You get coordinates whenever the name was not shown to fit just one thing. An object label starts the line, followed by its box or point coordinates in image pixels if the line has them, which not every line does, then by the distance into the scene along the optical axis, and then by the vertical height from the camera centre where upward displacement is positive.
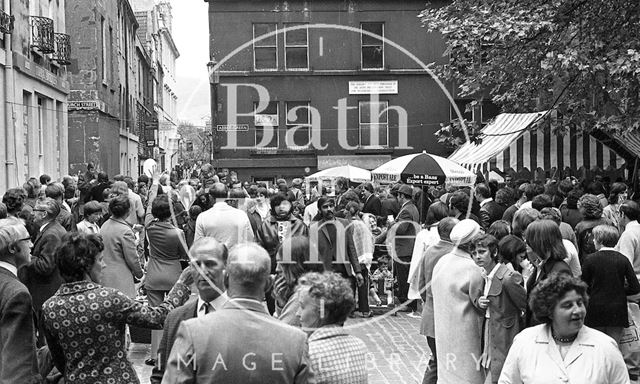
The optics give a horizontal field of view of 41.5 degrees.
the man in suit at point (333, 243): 9.82 -1.02
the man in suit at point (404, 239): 12.81 -1.25
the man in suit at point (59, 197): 9.63 -0.42
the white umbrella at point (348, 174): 22.05 -0.41
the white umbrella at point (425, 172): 15.38 -0.26
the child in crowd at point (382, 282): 13.29 -1.97
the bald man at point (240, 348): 3.76 -0.85
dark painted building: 31.19 +2.73
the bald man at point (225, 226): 9.18 -0.73
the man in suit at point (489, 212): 11.97 -0.79
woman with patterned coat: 4.73 -0.91
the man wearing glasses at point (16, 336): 4.88 -1.02
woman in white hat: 6.68 -1.22
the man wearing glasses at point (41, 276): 7.03 -0.97
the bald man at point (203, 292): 4.68 -0.74
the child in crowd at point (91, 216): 9.55 -0.64
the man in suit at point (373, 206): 16.67 -0.95
